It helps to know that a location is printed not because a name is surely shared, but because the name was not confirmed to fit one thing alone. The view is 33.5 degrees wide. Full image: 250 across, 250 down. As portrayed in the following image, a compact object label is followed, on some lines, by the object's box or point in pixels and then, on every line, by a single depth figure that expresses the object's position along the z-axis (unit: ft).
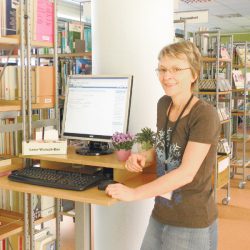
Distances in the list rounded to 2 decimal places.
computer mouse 6.15
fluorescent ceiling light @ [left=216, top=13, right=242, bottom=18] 32.68
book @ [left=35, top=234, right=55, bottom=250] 8.55
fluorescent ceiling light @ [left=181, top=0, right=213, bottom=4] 26.57
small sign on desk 7.36
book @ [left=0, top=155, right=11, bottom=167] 7.76
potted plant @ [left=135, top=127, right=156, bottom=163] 6.73
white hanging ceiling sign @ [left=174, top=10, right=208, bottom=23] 21.83
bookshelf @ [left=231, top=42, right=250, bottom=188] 17.94
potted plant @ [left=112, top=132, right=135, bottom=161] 6.79
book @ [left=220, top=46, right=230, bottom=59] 15.48
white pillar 8.05
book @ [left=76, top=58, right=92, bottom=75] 14.70
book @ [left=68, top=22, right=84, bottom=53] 14.95
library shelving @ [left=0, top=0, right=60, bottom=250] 7.58
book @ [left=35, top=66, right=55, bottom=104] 8.11
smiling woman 5.31
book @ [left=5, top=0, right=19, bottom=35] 7.55
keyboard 6.31
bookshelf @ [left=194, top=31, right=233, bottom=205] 14.62
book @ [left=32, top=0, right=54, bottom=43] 7.88
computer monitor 7.27
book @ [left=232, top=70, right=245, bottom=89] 18.57
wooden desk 6.06
